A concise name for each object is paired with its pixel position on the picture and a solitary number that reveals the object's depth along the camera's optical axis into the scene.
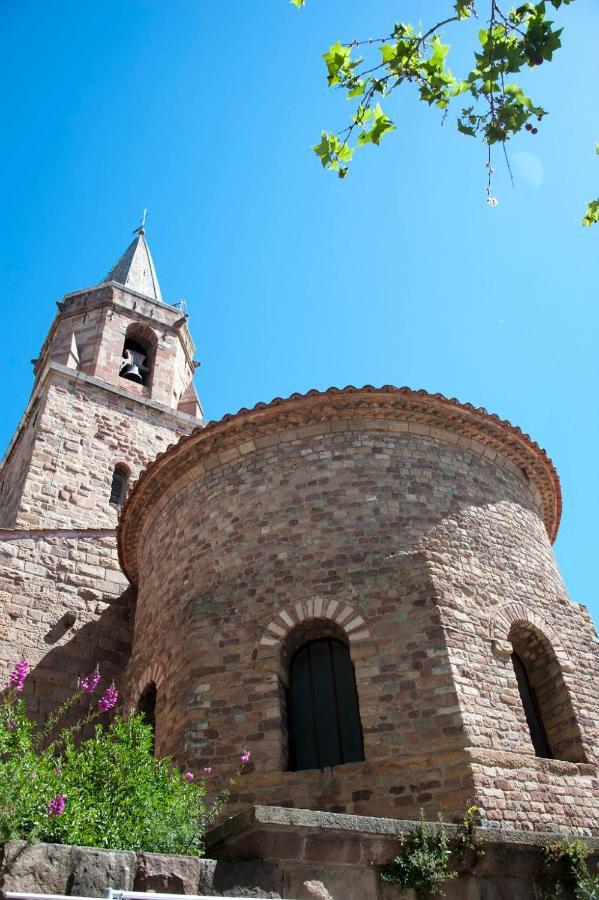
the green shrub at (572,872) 5.44
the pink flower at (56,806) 4.27
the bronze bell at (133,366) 19.52
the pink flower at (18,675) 6.15
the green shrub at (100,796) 4.25
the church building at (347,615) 7.20
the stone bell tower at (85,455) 11.66
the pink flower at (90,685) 6.49
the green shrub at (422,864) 5.06
